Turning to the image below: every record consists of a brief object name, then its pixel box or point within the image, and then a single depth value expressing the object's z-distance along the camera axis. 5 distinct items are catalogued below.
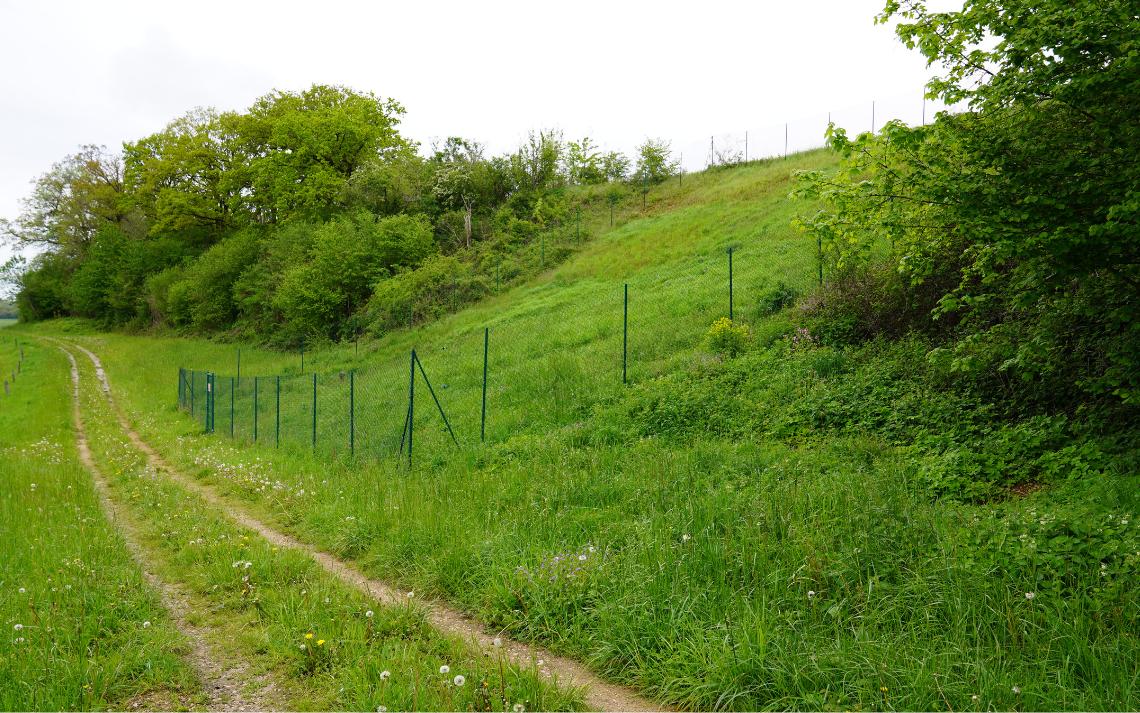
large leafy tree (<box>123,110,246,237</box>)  50.78
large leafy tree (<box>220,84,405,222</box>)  43.59
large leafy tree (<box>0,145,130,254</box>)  59.53
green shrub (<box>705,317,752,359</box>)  12.33
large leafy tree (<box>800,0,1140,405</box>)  5.96
